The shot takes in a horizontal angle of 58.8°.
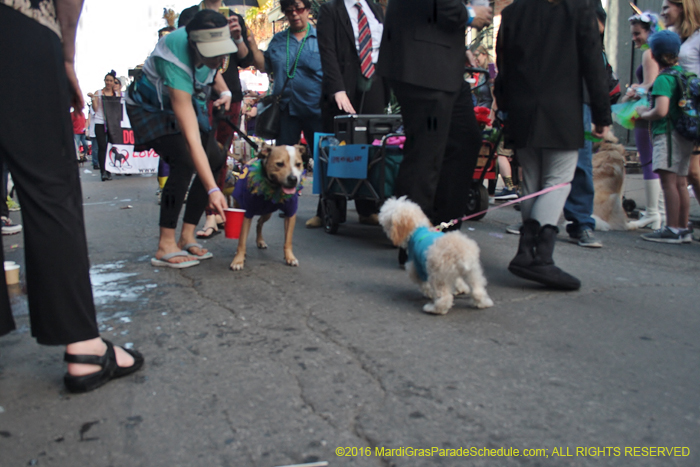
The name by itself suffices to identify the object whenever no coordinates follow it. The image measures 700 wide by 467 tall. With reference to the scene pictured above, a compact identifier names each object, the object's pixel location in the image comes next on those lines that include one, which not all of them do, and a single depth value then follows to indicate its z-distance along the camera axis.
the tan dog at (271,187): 4.22
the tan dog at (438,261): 3.04
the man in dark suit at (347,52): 5.19
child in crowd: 5.36
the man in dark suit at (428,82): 3.77
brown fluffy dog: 6.17
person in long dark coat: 3.60
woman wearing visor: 3.69
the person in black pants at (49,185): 2.02
